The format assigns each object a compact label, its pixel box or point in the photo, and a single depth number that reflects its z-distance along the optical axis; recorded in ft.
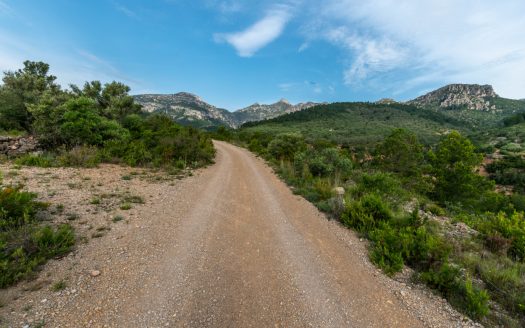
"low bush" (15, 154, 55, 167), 33.37
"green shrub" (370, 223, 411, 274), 14.61
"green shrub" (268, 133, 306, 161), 63.21
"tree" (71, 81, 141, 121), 78.61
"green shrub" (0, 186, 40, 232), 14.69
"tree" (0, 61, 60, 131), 51.80
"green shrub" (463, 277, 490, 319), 10.64
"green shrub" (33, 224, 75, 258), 13.12
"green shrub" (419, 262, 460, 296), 12.43
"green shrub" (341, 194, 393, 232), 20.48
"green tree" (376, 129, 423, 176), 58.85
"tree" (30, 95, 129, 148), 41.29
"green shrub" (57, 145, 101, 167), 35.48
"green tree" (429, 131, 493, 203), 47.32
